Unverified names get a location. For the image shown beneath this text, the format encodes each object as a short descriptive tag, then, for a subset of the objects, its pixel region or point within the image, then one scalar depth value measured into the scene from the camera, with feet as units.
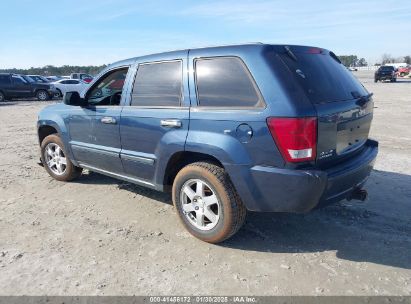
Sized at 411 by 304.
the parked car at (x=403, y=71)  180.82
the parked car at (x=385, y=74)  125.49
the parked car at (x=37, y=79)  82.94
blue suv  10.08
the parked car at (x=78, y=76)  112.60
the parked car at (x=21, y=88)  76.38
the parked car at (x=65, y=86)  84.94
